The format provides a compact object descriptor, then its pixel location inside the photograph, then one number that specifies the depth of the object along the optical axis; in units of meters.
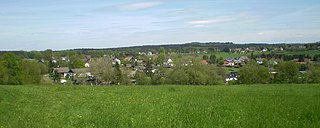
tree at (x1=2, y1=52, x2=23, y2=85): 54.53
